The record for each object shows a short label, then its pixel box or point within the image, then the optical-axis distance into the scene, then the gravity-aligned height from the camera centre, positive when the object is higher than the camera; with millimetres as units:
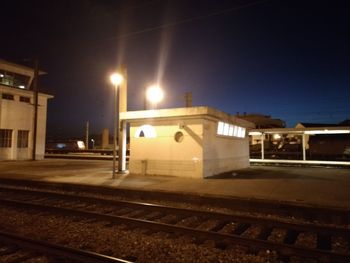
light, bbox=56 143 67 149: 57019 +970
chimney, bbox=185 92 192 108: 19325 +3518
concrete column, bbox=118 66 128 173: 17188 +979
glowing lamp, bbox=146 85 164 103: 16453 +3268
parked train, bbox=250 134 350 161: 33000 +619
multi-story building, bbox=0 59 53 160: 27375 +3493
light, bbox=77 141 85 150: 51494 +895
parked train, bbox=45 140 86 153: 46031 +772
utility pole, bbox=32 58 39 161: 27734 +5059
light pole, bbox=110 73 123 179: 14695 +3470
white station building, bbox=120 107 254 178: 14852 +549
